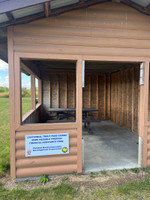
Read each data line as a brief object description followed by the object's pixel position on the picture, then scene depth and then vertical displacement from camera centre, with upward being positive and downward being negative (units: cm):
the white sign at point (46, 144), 235 -84
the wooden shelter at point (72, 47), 230 +87
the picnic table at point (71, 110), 518 -65
